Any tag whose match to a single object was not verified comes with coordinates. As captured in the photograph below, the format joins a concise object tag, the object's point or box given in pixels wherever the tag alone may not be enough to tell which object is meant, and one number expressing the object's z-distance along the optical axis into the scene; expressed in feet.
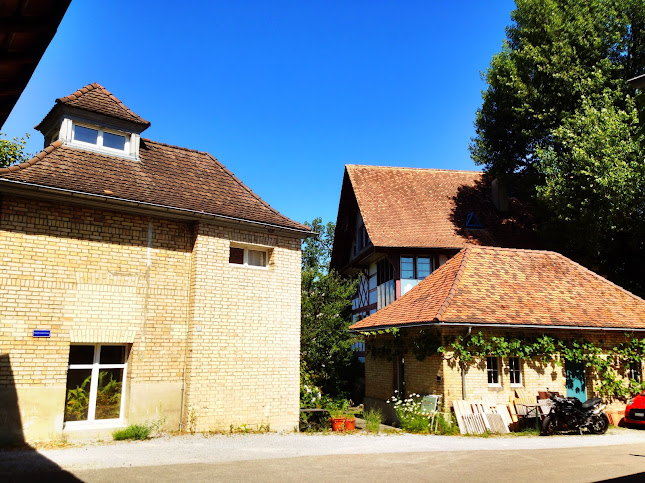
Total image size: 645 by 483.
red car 46.06
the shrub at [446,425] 42.60
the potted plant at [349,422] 42.41
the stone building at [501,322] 45.50
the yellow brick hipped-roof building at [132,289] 32.53
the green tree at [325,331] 60.54
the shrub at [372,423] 43.18
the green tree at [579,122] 59.57
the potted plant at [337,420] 42.14
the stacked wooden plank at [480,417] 42.83
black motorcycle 42.29
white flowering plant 43.57
